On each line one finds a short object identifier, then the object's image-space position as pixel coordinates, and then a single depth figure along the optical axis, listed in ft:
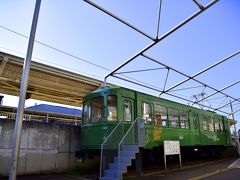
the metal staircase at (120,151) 22.48
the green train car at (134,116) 27.48
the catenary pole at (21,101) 13.65
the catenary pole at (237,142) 60.22
